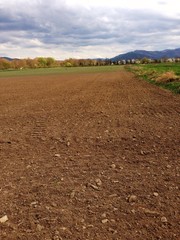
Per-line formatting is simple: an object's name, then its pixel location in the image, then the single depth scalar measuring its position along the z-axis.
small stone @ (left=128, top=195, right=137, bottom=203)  3.03
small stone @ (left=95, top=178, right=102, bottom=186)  3.40
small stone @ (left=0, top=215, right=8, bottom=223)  2.77
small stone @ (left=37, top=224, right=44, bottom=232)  2.62
